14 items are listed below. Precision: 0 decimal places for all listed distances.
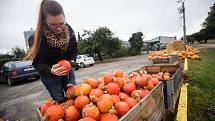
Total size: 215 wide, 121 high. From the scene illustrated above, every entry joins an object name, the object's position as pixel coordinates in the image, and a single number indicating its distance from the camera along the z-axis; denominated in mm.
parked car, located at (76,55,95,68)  12957
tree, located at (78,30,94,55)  19250
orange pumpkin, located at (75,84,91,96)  1343
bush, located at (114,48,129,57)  25680
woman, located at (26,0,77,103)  1410
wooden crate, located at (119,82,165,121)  1141
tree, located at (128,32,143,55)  26550
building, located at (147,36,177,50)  52265
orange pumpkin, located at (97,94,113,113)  1184
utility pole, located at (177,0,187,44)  23388
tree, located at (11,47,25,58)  25958
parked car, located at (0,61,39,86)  7510
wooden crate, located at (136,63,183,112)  2042
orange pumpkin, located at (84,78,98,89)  1562
